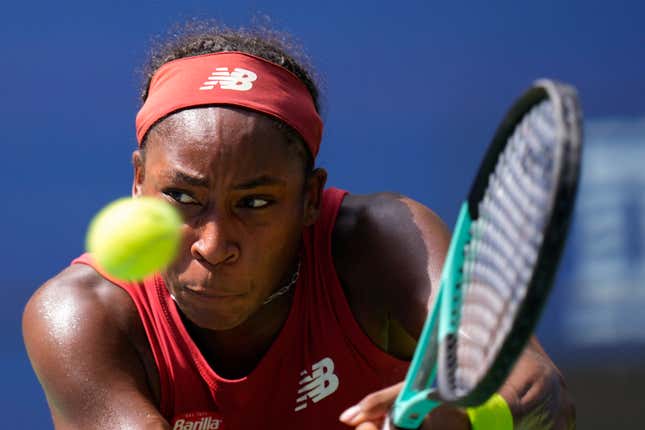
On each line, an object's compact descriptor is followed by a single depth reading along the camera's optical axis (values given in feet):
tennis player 22.02
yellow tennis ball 21.72
